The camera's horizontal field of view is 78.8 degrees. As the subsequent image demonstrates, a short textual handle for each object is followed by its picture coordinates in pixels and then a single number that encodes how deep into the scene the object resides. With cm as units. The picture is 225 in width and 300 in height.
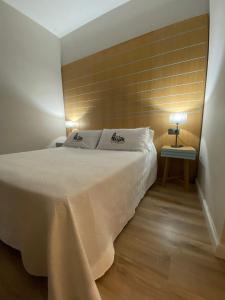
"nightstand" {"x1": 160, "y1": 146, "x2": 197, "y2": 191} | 186
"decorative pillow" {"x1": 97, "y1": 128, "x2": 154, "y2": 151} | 200
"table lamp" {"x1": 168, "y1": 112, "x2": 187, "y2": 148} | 196
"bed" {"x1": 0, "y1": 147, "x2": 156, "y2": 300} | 63
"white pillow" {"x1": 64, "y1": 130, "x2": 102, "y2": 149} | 234
